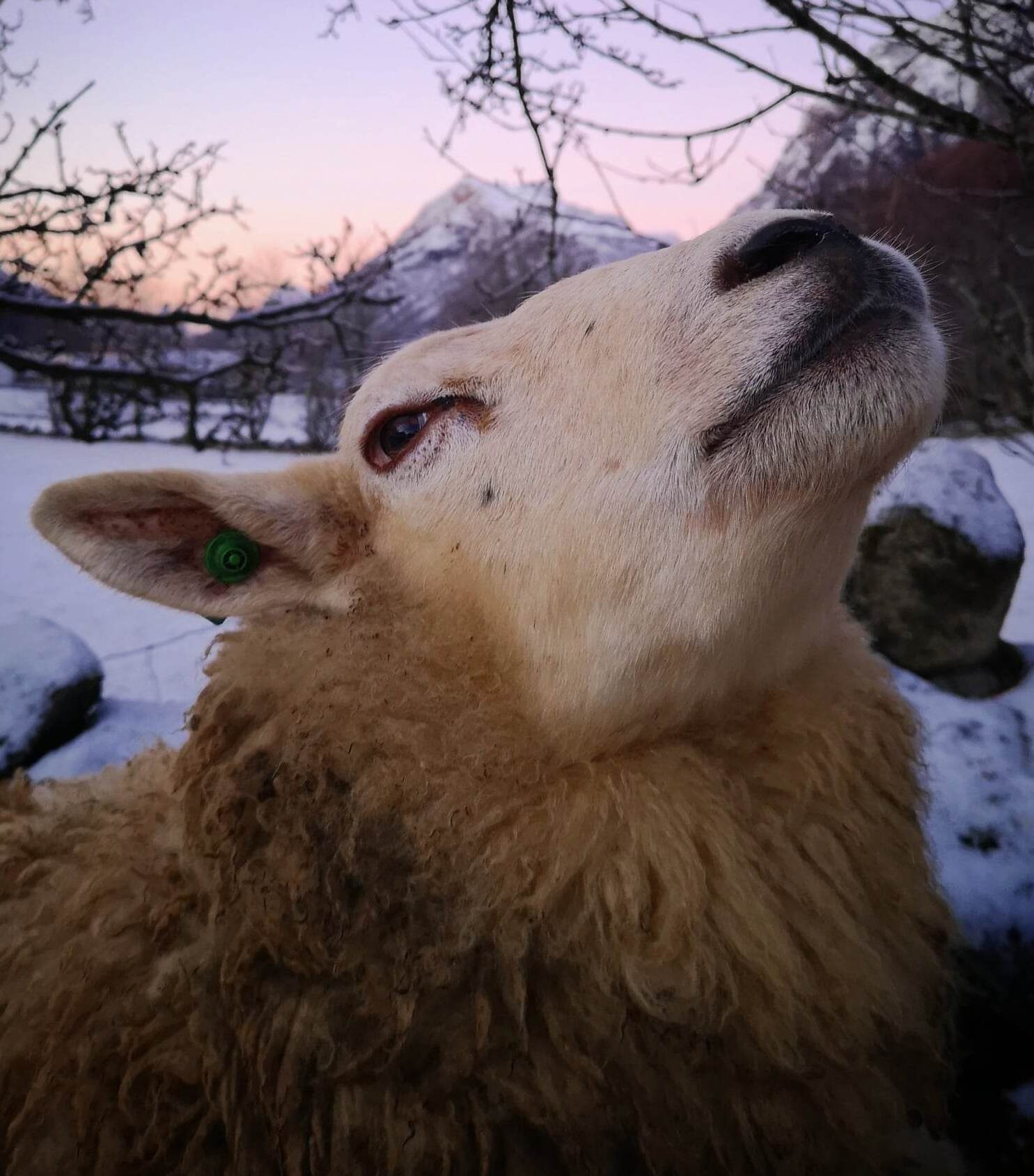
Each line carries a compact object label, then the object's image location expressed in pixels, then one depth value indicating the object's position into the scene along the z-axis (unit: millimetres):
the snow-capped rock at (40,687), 694
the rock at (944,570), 882
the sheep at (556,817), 354
